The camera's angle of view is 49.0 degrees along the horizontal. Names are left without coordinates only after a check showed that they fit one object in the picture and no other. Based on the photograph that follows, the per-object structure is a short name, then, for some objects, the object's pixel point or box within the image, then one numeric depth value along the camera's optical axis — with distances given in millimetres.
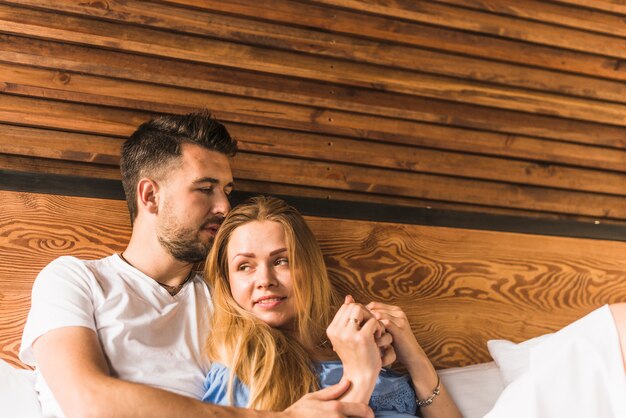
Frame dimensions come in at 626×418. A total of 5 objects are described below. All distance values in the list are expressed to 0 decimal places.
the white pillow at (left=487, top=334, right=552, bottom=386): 2266
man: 1657
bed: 2189
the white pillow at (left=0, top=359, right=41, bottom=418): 1774
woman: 1824
